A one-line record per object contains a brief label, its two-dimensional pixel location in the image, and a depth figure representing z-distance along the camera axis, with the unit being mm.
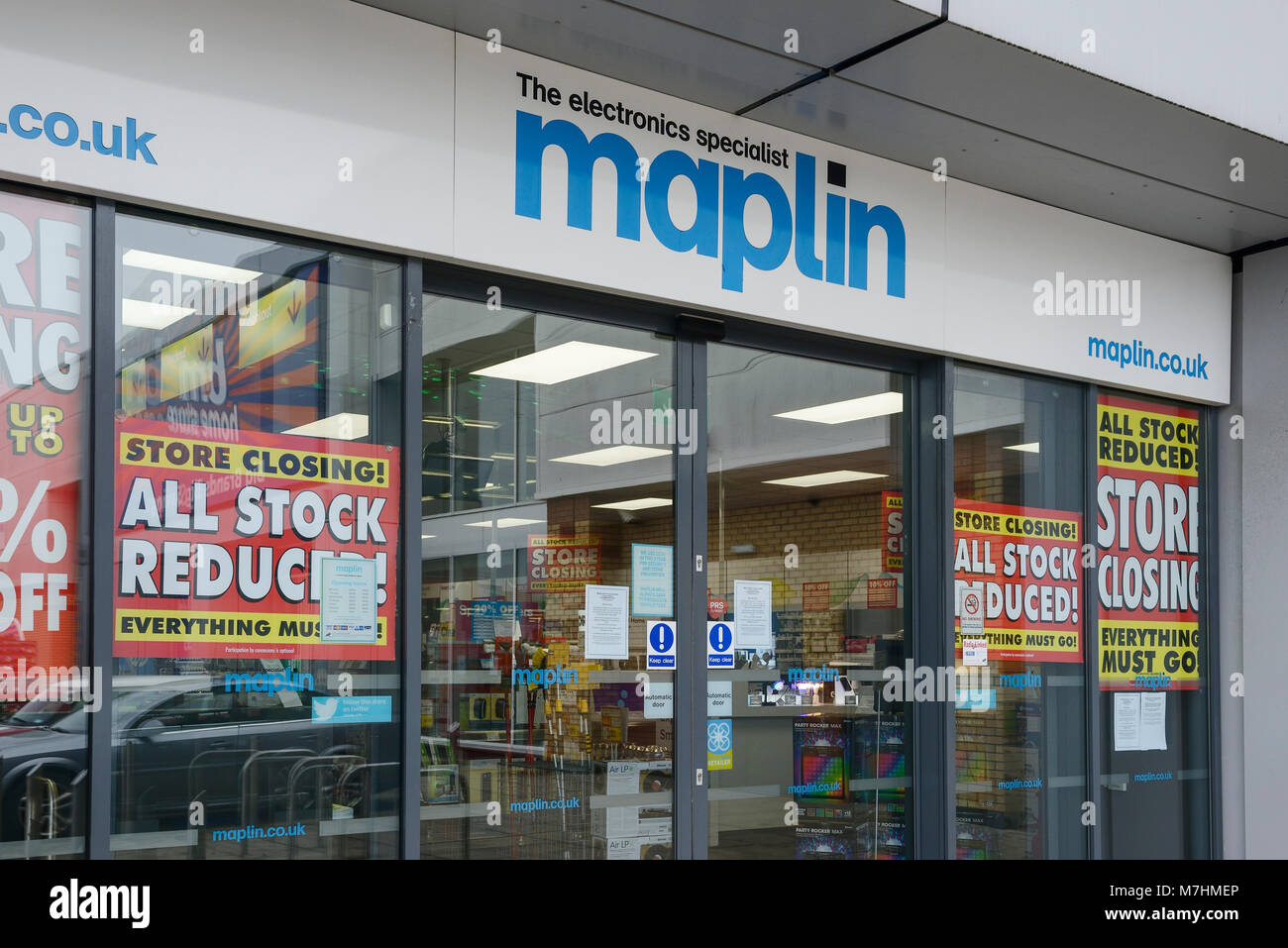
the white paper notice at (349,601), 4285
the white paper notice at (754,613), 5445
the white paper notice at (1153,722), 6918
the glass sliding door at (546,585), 4645
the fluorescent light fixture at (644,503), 5156
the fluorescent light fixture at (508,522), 4809
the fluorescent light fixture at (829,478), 5739
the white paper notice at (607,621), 5031
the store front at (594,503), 3861
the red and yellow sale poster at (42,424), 3664
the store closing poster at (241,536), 3906
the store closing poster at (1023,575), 6230
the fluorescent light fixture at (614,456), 5059
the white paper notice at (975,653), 6172
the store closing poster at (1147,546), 6836
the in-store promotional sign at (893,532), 6060
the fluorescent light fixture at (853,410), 5816
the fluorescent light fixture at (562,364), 4902
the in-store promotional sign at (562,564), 4914
